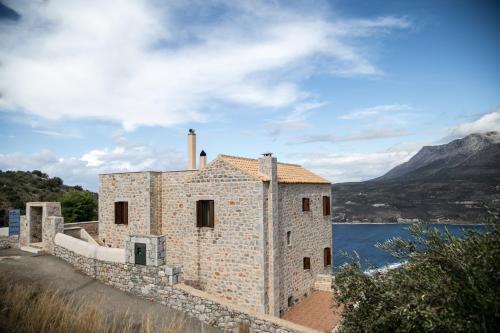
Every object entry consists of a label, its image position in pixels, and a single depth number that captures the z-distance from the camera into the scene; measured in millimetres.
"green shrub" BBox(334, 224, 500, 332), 4879
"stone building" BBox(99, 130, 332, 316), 12812
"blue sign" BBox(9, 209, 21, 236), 17938
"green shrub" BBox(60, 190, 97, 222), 25500
